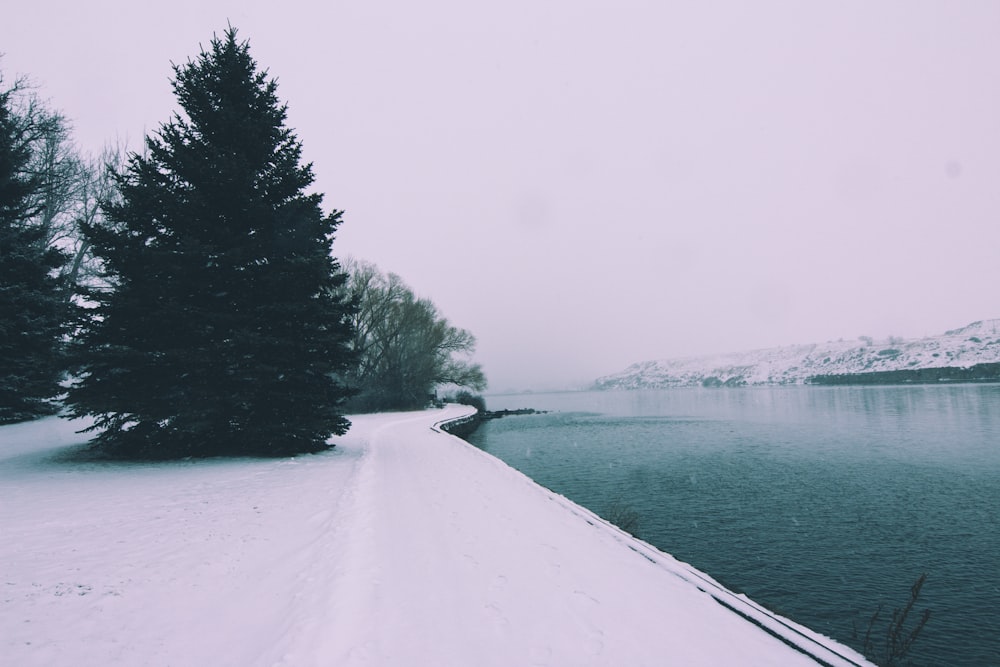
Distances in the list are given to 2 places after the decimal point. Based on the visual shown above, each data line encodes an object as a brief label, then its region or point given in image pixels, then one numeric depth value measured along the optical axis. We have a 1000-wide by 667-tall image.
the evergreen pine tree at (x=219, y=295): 11.69
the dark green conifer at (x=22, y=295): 14.98
